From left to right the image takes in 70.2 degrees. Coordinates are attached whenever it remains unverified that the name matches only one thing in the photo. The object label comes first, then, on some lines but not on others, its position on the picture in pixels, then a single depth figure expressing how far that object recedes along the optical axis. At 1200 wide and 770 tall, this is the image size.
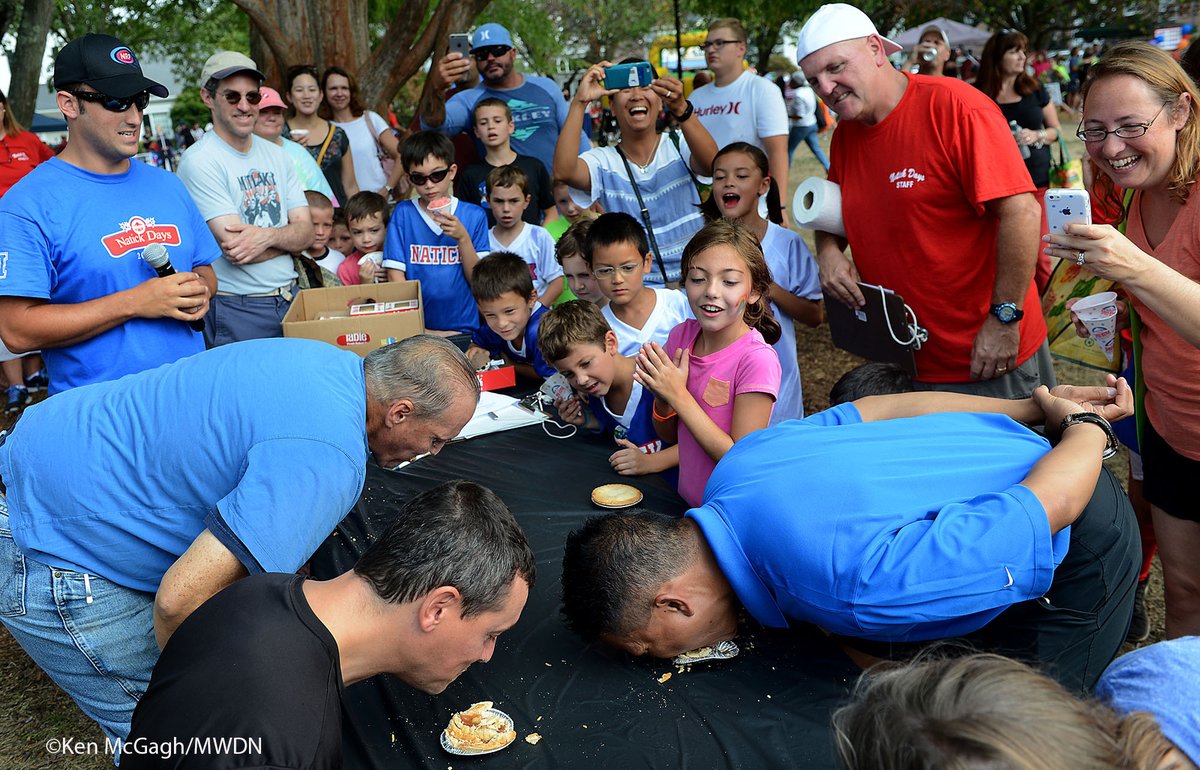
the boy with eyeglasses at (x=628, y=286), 3.66
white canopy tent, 23.70
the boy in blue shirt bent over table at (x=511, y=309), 4.23
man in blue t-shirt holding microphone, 2.71
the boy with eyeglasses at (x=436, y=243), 4.73
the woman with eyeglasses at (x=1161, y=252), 1.97
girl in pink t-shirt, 2.75
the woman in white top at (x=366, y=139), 6.23
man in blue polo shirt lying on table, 1.74
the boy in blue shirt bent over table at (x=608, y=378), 3.20
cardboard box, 4.06
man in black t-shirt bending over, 1.45
